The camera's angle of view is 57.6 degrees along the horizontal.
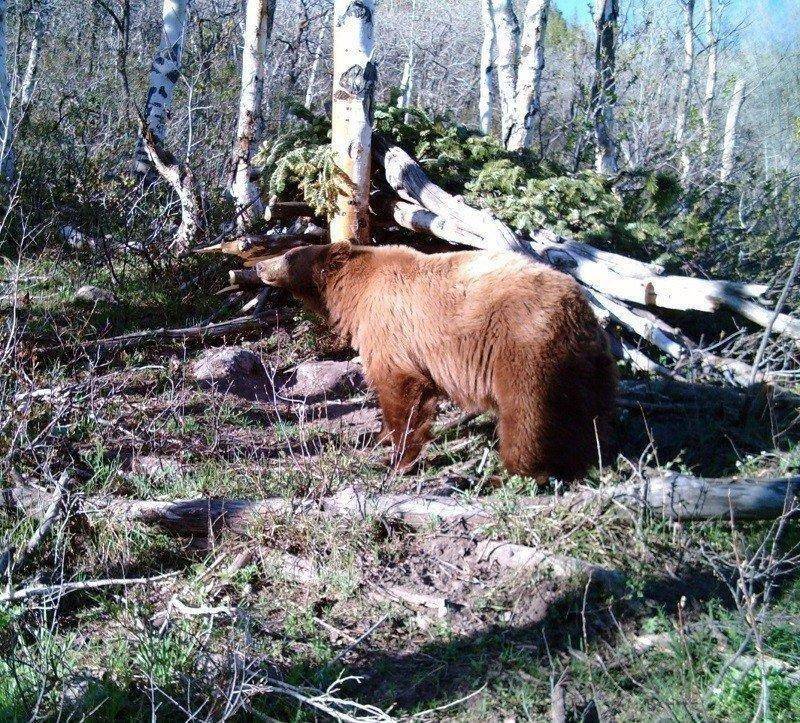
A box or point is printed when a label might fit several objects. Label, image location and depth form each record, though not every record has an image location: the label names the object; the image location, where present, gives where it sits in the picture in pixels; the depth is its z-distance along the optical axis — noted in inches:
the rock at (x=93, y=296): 312.5
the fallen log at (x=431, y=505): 162.2
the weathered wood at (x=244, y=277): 321.7
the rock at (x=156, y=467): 203.3
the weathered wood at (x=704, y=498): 161.6
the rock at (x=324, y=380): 273.4
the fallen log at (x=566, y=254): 225.5
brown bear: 183.9
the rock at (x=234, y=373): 271.1
